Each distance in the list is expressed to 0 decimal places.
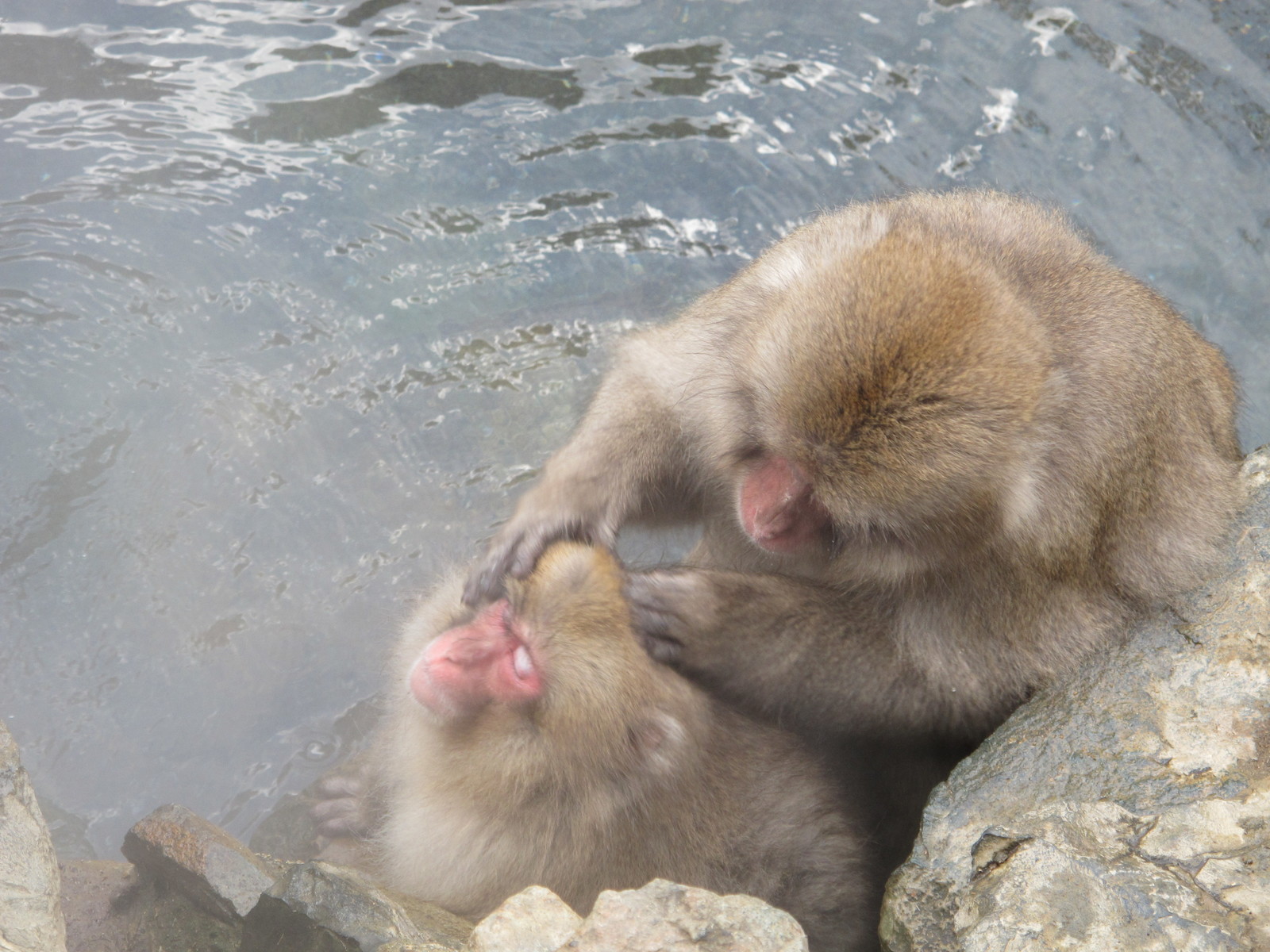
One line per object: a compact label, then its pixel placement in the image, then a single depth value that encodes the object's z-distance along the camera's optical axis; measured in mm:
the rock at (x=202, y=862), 2891
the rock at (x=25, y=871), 1977
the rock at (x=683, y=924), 1713
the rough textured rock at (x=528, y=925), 1764
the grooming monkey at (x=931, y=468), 2057
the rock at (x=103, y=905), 2861
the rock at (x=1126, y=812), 1757
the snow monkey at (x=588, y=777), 2469
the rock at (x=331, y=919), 2332
